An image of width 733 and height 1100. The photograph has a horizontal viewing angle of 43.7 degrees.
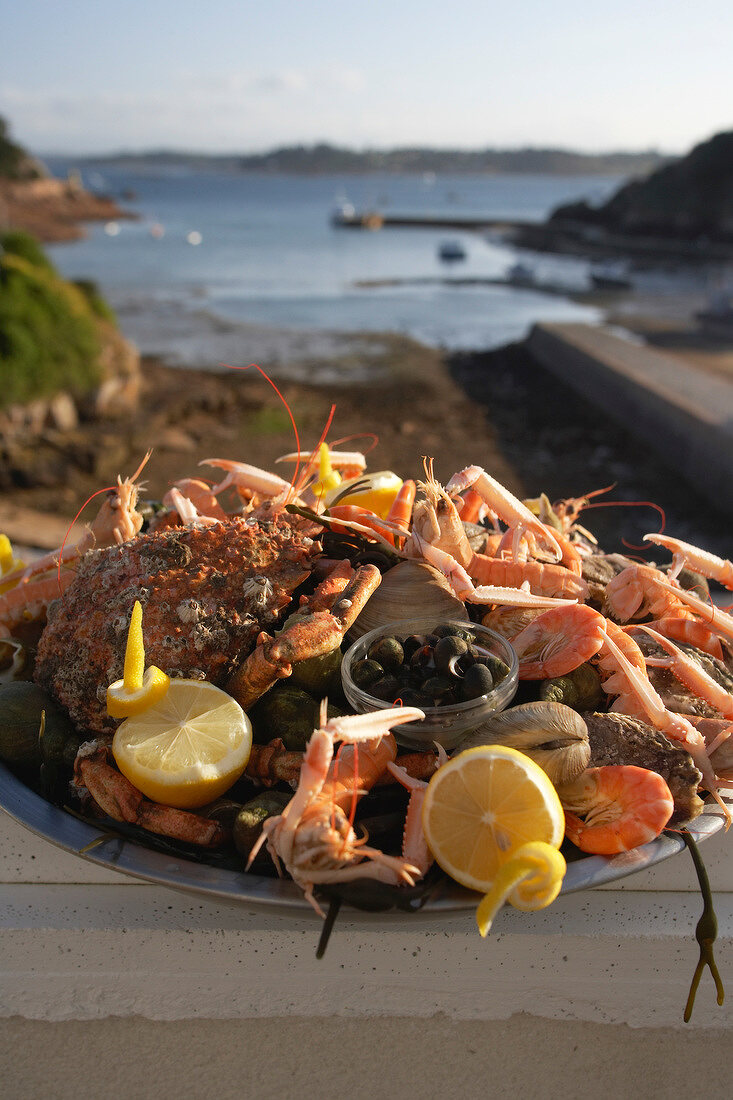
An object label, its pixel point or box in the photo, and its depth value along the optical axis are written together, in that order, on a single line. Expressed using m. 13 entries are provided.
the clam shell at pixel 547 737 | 0.41
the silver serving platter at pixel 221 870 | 0.38
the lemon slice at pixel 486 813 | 0.37
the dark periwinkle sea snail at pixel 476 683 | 0.42
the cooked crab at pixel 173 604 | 0.47
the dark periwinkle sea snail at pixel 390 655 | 0.44
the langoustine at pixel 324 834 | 0.37
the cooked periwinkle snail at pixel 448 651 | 0.43
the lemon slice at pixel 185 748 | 0.41
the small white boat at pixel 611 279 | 22.44
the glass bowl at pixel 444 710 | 0.41
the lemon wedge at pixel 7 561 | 0.61
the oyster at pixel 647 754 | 0.42
